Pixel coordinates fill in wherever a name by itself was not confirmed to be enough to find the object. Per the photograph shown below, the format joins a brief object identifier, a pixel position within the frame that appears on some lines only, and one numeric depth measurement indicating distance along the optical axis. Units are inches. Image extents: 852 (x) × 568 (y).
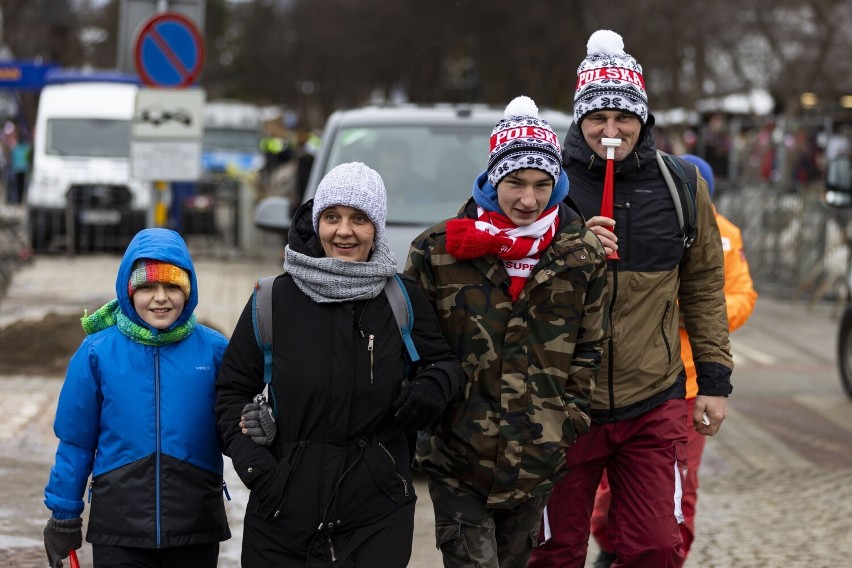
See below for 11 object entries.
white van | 1573.6
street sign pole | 856.3
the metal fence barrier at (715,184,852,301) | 1317.7
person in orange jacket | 436.8
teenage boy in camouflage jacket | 332.8
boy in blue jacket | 322.0
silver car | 647.8
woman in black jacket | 306.0
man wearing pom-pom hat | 361.7
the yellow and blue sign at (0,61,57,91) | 2228.1
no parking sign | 872.9
